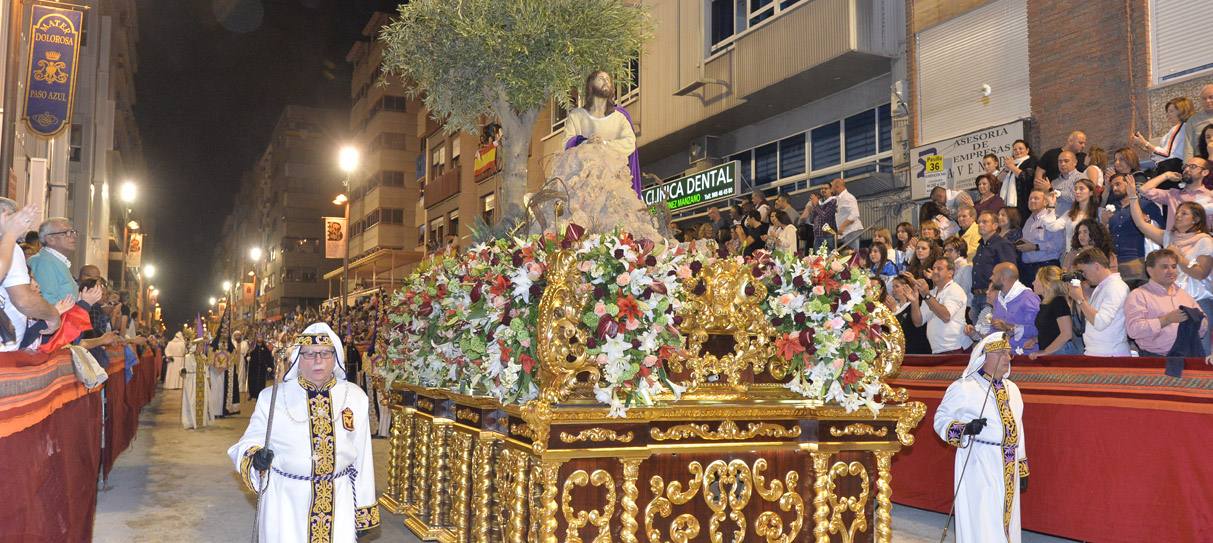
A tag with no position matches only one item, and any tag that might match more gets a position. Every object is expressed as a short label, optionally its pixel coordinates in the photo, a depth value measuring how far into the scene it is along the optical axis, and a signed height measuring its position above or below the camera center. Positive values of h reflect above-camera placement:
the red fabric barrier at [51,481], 4.54 -0.96
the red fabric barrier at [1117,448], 7.09 -1.09
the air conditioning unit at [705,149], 24.19 +4.53
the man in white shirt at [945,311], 10.32 +0.10
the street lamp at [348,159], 16.44 +2.90
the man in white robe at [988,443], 7.41 -1.02
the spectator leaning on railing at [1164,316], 7.59 +0.03
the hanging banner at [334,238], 24.71 +2.30
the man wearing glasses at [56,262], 7.64 +0.49
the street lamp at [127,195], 38.34 +5.35
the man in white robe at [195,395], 20.42 -1.69
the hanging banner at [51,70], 18.62 +5.18
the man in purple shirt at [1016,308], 9.23 +0.12
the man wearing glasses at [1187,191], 9.45 +1.37
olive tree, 13.22 +4.02
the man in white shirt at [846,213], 15.22 +1.78
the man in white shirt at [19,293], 6.09 +0.19
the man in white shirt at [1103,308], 8.35 +0.11
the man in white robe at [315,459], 6.05 -0.92
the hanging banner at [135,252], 46.75 +3.53
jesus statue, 7.66 +1.34
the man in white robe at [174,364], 33.66 -1.79
